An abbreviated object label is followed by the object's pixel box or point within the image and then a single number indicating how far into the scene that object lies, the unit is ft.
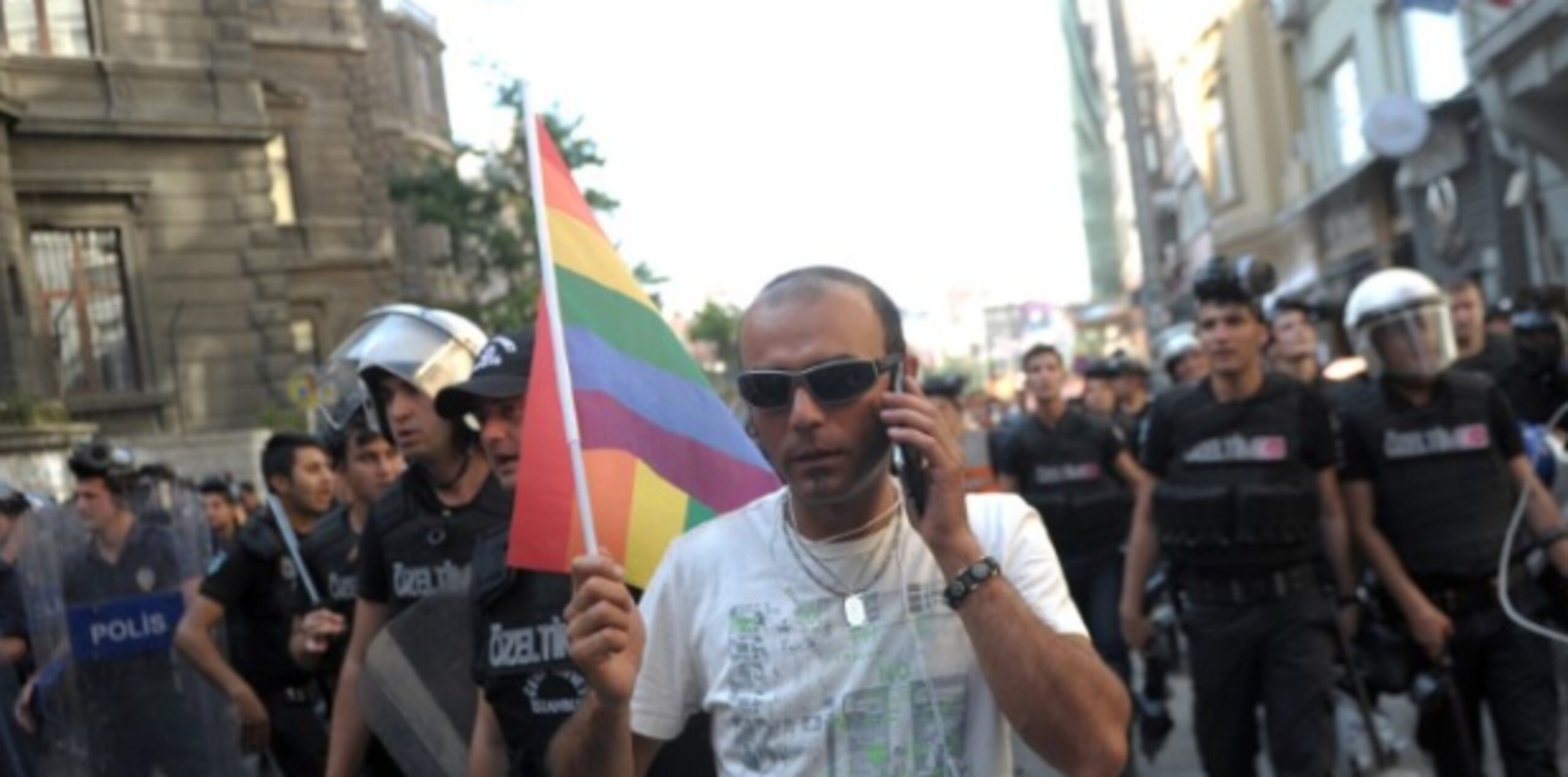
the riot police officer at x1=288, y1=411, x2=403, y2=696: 20.47
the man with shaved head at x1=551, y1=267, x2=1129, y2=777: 9.20
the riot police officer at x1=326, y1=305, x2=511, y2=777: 15.78
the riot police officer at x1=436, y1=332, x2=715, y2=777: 13.37
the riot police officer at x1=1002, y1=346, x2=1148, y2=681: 31.63
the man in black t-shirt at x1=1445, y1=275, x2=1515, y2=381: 30.55
